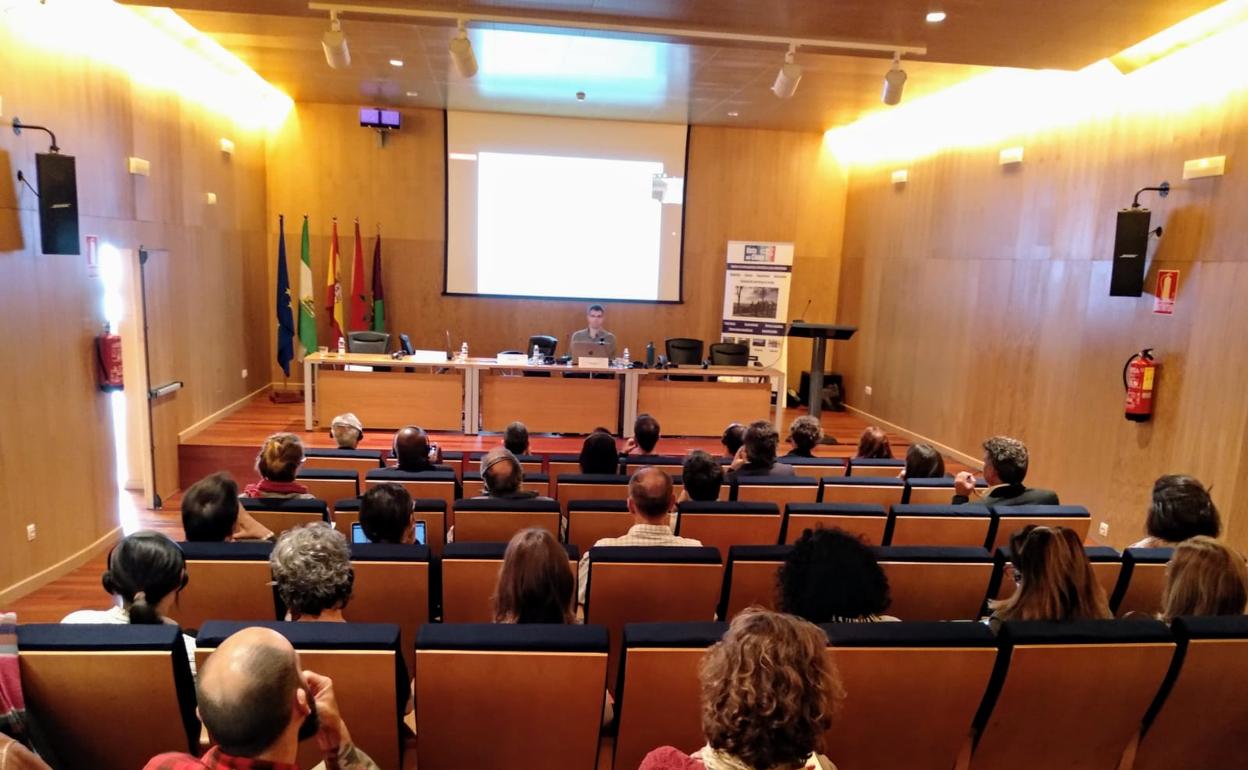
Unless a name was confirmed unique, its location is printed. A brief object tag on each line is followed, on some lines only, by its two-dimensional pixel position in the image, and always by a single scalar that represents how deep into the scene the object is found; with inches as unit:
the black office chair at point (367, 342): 314.4
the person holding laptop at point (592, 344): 320.5
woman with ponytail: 84.6
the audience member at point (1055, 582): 89.8
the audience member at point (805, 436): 201.3
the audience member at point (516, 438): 183.6
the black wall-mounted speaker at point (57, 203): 173.3
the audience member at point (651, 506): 120.6
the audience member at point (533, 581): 87.9
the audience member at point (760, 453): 173.9
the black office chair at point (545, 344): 312.2
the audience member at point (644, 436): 196.1
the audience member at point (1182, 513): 120.9
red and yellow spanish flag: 370.0
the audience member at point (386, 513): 116.9
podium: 288.2
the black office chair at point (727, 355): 327.0
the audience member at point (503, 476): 143.0
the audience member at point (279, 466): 139.3
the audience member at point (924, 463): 178.4
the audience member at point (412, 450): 164.6
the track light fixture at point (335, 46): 202.9
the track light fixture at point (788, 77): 218.8
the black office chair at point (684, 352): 323.9
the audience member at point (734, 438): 199.0
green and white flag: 361.4
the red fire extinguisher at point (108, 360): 201.5
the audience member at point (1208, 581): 92.7
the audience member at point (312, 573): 85.4
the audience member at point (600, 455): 177.3
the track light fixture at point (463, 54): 210.2
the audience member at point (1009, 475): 154.1
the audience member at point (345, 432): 189.0
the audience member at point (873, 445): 205.3
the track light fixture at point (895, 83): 214.1
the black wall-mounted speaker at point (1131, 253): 200.5
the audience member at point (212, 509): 116.3
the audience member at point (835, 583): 86.1
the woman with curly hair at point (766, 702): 53.3
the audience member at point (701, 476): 145.9
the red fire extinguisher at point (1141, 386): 200.1
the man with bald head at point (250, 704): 51.4
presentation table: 295.0
